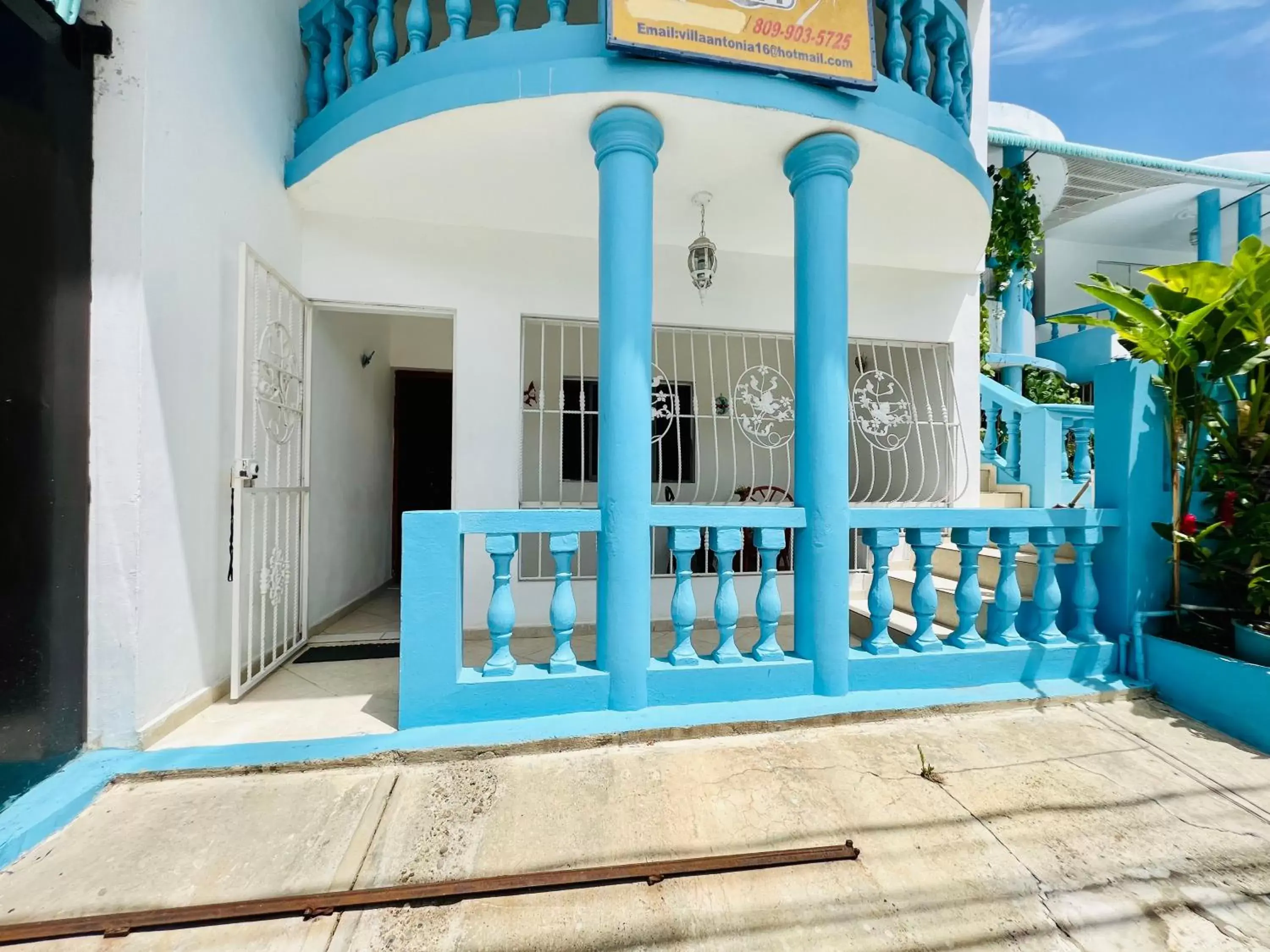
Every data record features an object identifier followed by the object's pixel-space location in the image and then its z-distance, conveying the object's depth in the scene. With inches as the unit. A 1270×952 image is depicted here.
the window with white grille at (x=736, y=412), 151.3
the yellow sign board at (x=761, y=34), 88.7
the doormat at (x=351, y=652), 127.6
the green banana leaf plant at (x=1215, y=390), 93.8
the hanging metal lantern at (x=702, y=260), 128.1
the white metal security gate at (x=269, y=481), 103.4
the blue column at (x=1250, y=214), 326.0
